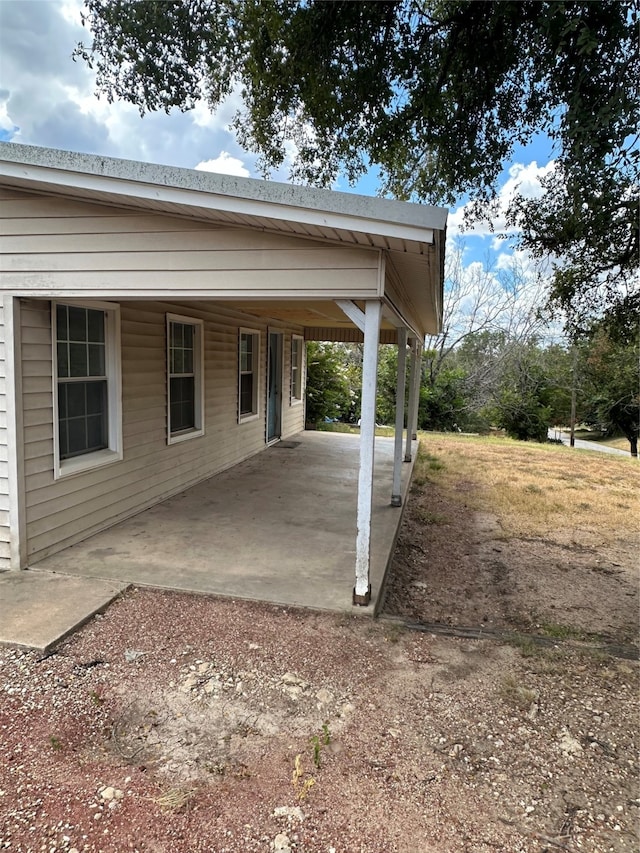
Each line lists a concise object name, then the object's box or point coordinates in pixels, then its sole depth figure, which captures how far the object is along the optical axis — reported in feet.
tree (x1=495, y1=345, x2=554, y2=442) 70.74
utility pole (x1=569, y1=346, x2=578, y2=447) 79.41
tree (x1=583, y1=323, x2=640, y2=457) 65.88
